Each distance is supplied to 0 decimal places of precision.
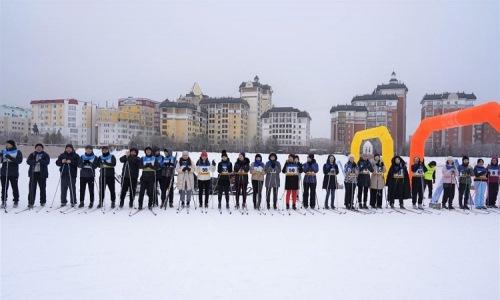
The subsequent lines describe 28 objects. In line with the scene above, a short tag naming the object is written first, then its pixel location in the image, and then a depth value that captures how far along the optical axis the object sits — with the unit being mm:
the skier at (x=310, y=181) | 10391
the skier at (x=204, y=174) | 10209
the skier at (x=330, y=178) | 10539
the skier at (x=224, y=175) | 10281
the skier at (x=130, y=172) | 9680
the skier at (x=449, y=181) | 10820
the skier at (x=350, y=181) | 10602
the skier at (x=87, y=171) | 9531
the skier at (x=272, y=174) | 10398
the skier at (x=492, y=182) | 11031
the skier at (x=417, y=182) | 10906
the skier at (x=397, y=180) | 10812
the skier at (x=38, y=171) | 9242
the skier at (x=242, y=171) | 10414
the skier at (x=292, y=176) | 10336
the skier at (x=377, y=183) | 10711
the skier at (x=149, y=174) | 9633
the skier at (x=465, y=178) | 10969
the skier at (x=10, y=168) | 9273
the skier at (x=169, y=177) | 10055
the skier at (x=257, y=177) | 10289
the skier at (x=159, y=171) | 10023
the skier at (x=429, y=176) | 12852
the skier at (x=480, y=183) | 10969
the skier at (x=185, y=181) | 10219
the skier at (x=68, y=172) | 9492
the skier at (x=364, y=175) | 10688
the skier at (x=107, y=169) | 9688
